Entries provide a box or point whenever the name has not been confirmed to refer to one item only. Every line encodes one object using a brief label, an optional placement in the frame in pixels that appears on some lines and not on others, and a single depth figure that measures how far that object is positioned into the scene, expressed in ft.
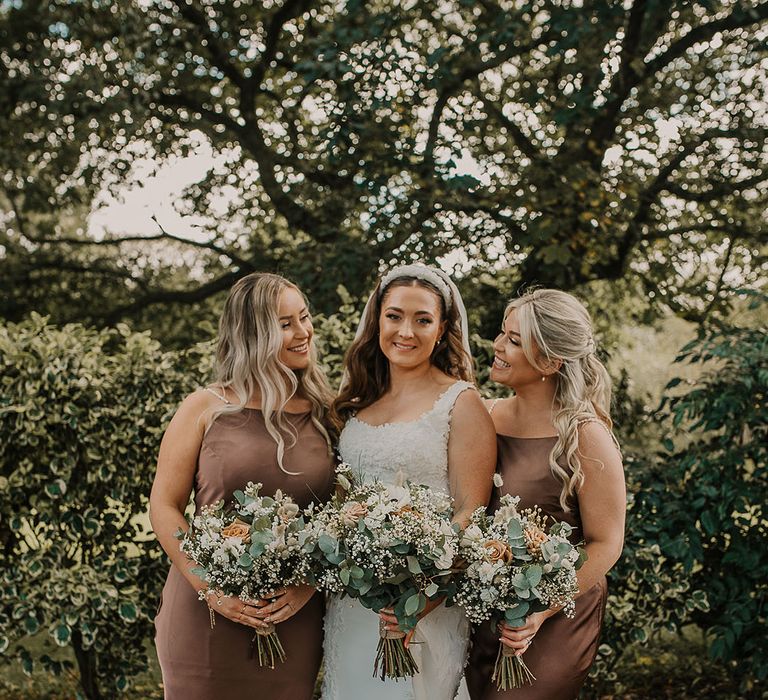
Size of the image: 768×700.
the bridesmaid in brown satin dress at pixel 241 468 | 11.41
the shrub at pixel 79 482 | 15.84
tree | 21.16
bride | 11.35
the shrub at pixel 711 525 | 16.17
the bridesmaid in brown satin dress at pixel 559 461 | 10.75
